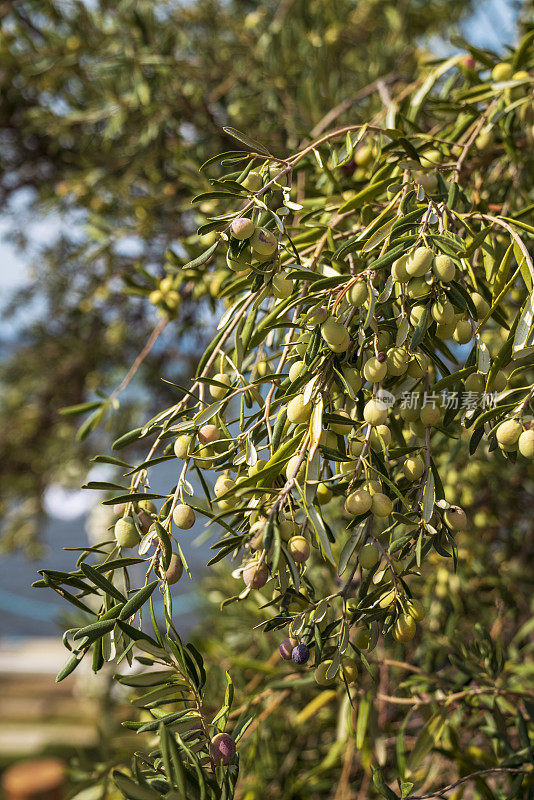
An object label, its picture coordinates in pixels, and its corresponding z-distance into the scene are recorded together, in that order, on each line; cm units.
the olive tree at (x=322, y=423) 32
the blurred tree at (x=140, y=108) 107
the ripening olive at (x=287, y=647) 34
